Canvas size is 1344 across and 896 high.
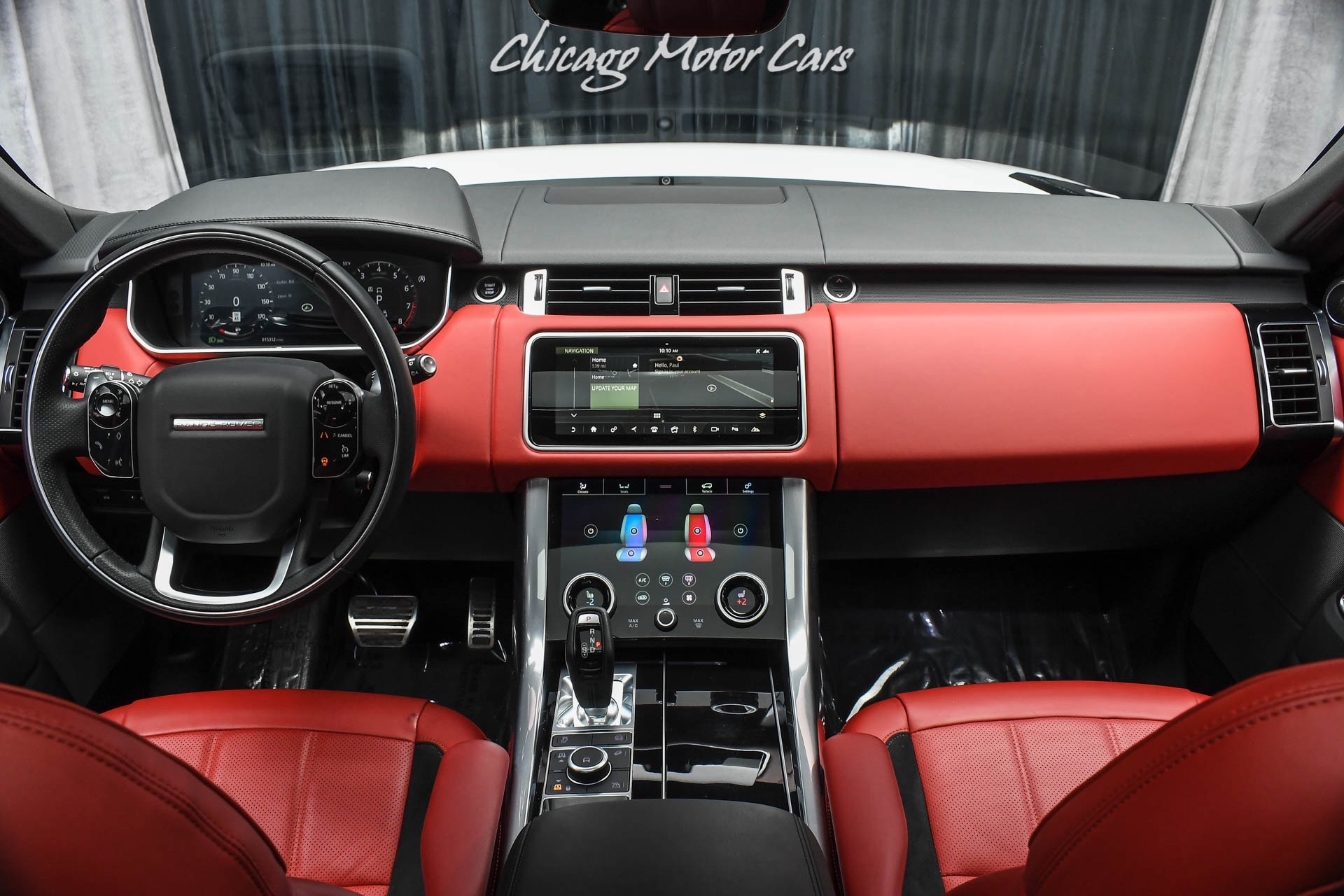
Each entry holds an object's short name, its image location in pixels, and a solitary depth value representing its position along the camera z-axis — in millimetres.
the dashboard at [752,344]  1382
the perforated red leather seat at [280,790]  496
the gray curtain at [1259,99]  2779
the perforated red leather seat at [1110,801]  469
